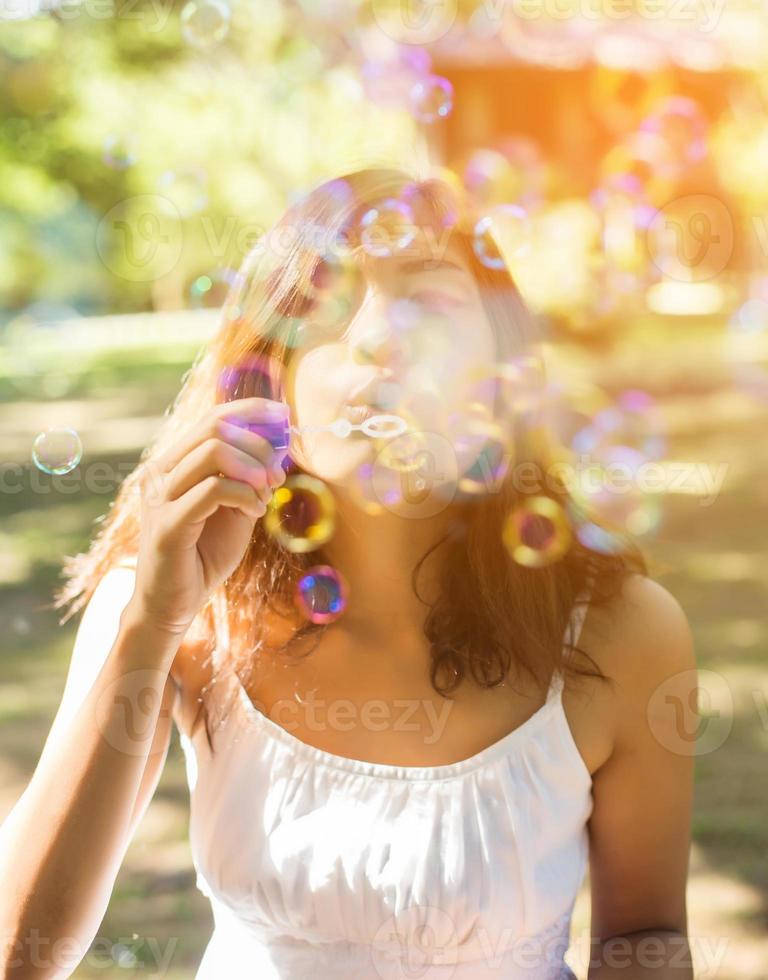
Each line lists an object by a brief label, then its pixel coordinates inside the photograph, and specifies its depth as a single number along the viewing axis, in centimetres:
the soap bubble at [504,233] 130
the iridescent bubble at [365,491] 118
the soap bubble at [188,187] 236
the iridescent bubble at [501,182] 273
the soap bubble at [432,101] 249
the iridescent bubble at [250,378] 128
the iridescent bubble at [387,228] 124
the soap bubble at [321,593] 136
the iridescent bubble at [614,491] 247
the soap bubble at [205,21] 283
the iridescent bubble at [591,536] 137
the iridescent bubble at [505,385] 131
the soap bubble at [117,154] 254
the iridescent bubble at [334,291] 122
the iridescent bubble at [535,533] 130
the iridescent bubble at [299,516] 135
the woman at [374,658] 111
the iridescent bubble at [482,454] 136
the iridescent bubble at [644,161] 363
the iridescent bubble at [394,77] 326
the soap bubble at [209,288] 199
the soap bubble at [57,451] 193
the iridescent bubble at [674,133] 356
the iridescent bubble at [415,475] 118
